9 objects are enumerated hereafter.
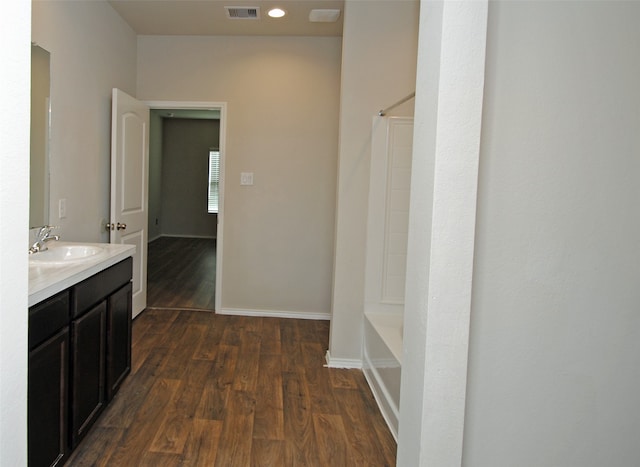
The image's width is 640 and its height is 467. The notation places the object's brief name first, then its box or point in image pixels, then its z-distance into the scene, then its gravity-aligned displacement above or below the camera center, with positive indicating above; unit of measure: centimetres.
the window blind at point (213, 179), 963 +28
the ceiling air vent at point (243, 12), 355 +146
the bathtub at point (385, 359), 235 -94
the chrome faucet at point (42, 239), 240 -30
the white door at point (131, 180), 358 +8
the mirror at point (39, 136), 254 +29
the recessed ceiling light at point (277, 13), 357 +147
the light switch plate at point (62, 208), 291 -14
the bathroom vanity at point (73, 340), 163 -67
